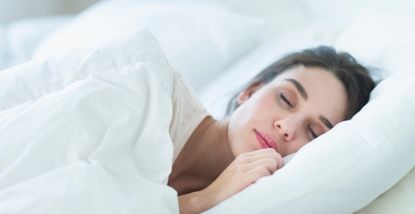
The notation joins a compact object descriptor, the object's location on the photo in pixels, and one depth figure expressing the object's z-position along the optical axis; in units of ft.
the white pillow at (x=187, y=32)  5.08
